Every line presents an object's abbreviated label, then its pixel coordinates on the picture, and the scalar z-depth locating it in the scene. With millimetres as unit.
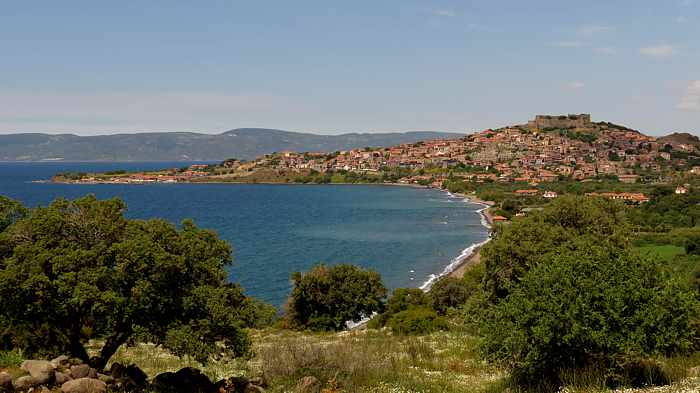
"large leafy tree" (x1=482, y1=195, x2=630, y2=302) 26531
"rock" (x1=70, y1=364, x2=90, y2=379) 12775
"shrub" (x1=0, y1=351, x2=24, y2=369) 12930
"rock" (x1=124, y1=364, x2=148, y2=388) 13875
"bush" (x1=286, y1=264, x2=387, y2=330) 41750
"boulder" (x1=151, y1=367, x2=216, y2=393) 14000
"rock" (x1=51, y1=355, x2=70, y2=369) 12830
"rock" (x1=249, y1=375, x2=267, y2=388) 15041
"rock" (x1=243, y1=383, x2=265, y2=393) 14289
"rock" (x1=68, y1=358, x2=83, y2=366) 13344
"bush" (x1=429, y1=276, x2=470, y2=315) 46500
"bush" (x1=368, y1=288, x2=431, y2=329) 40094
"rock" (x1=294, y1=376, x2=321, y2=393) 14129
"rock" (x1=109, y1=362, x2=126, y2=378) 14055
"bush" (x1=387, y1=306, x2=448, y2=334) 31328
